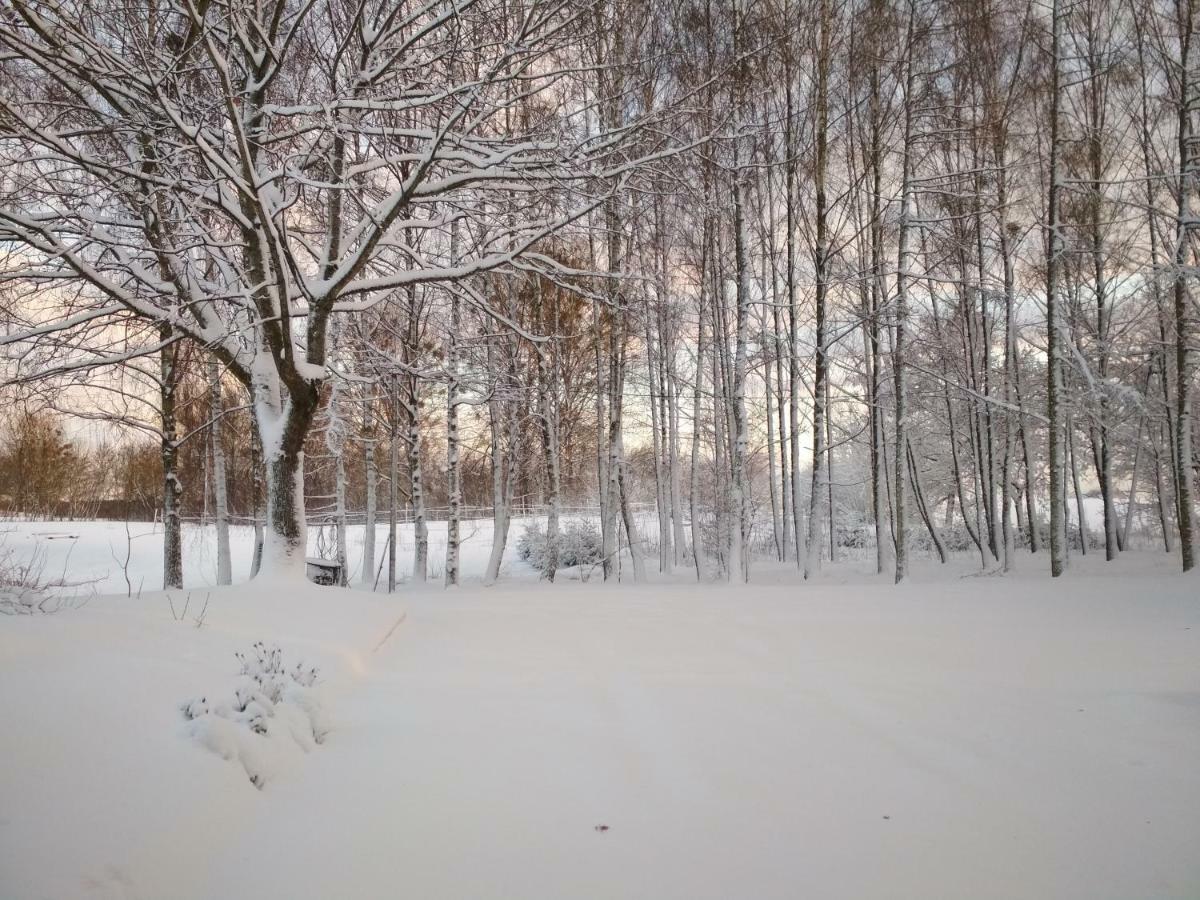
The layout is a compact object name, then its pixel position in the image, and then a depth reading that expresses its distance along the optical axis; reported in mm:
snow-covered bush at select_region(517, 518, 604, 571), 17375
